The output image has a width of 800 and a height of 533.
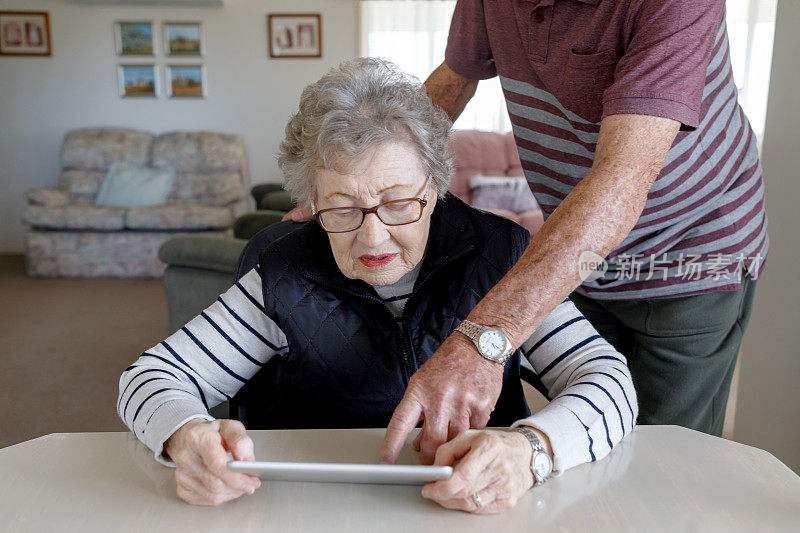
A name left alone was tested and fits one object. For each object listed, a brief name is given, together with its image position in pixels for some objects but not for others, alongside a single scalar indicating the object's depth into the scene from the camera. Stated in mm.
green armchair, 2488
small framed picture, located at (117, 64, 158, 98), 6473
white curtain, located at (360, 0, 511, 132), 6270
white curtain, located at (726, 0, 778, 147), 5773
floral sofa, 5512
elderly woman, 1111
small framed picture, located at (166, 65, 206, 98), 6484
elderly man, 919
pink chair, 5574
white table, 771
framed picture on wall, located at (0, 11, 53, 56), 6344
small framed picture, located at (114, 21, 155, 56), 6383
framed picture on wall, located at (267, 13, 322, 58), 6426
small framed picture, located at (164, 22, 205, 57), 6398
